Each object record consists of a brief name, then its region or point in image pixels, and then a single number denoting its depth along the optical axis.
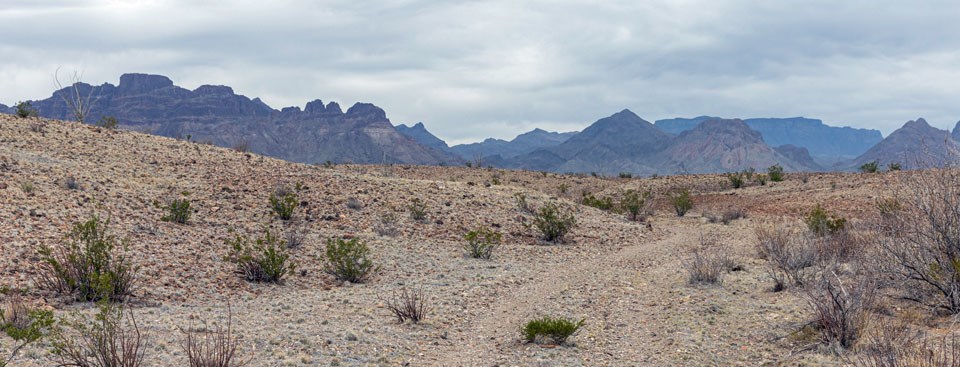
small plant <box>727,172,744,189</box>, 43.81
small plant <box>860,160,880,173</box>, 48.50
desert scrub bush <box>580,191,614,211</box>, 29.94
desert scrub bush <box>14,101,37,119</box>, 27.30
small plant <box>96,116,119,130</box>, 30.17
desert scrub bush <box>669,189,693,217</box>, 31.47
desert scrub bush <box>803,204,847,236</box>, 19.14
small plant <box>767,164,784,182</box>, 43.97
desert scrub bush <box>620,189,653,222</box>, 28.45
